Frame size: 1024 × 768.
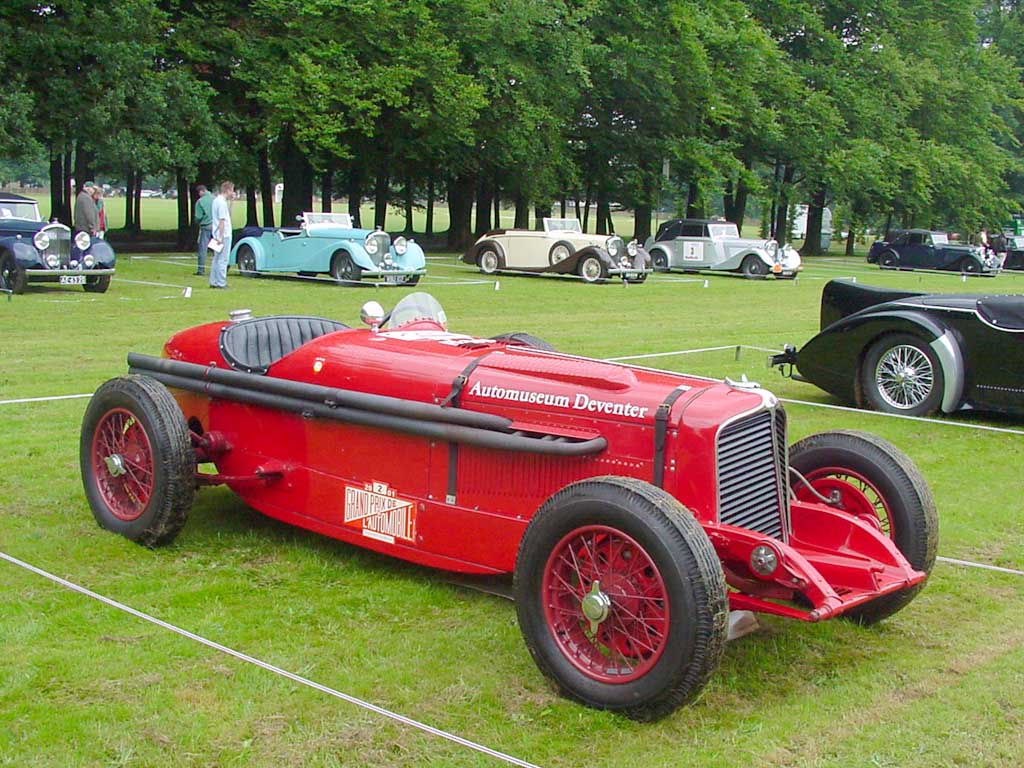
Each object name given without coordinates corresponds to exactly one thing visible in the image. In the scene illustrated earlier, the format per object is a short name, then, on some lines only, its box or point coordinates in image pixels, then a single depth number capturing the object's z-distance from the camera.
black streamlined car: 9.30
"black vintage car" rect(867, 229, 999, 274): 38.38
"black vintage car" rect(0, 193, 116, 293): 17.55
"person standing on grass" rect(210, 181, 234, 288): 19.78
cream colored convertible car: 26.36
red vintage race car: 3.93
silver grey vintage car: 31.16
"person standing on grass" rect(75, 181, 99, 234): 20.81
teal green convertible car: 22.27
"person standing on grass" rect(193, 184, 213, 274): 22.09
